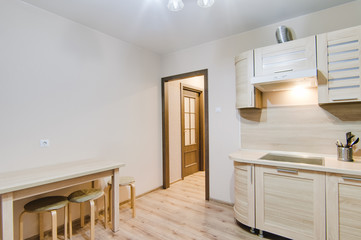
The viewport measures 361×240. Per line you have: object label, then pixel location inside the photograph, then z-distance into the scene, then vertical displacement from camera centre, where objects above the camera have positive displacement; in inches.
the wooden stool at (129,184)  99.5 -33.0
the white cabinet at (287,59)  78.9 +25.5
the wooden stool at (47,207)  69.7 -31.5
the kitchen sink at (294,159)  78.6 -18.1
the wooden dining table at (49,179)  58.4 -20.1
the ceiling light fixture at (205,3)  65.5 +39.7
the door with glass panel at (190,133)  173.0 -12.8
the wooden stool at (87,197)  79.1 -32.0
